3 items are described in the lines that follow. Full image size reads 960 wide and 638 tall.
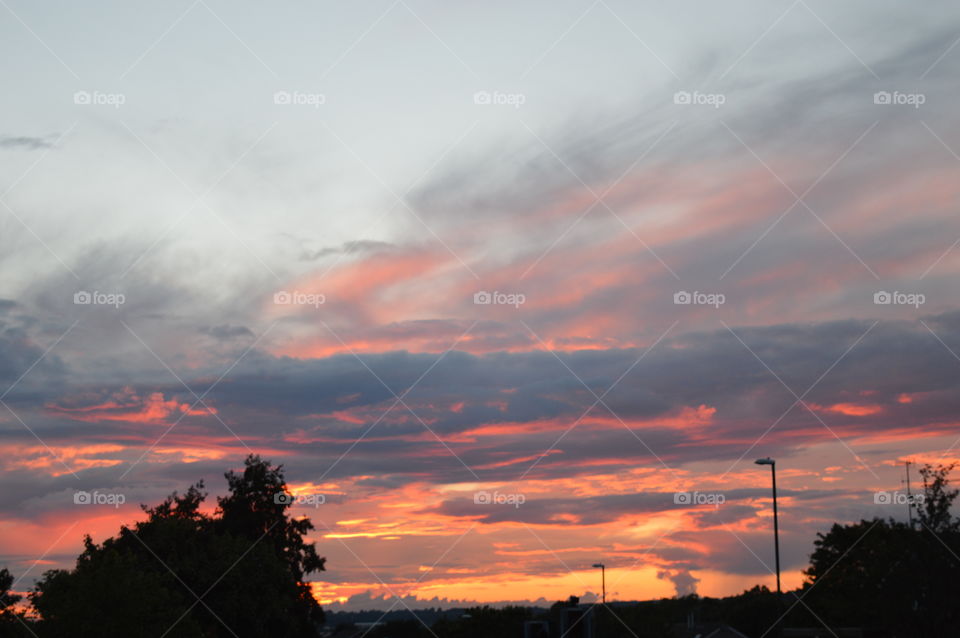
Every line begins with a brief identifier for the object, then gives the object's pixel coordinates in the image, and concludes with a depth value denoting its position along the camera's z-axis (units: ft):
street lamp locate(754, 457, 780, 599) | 130.00
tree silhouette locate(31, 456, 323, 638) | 132.87
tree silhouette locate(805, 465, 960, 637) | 114.01
